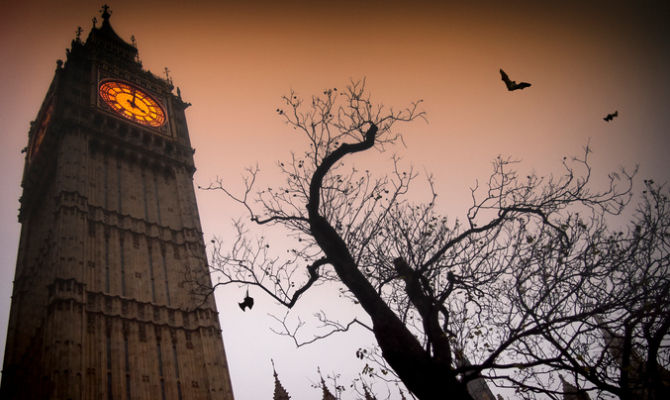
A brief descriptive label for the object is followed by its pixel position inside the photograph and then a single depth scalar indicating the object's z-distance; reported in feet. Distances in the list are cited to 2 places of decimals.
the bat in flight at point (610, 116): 23.66
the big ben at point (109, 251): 79.77
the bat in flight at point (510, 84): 21.31
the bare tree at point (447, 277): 18.70
